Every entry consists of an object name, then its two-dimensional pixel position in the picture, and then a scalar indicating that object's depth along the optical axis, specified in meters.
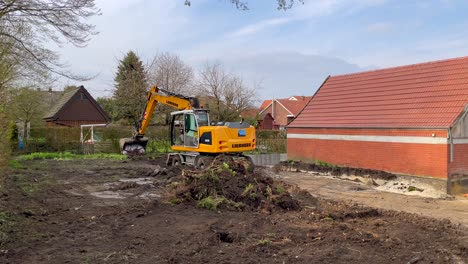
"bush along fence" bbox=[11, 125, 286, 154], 28.16
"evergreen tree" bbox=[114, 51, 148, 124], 32.69
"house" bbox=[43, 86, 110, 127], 43.66
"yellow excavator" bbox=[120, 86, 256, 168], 16.72
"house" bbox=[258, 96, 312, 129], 61.64
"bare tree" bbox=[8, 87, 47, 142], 26.33
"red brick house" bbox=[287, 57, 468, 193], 15.82
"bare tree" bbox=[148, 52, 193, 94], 43.16
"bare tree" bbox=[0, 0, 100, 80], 13.77
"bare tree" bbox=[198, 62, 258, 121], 35.94
